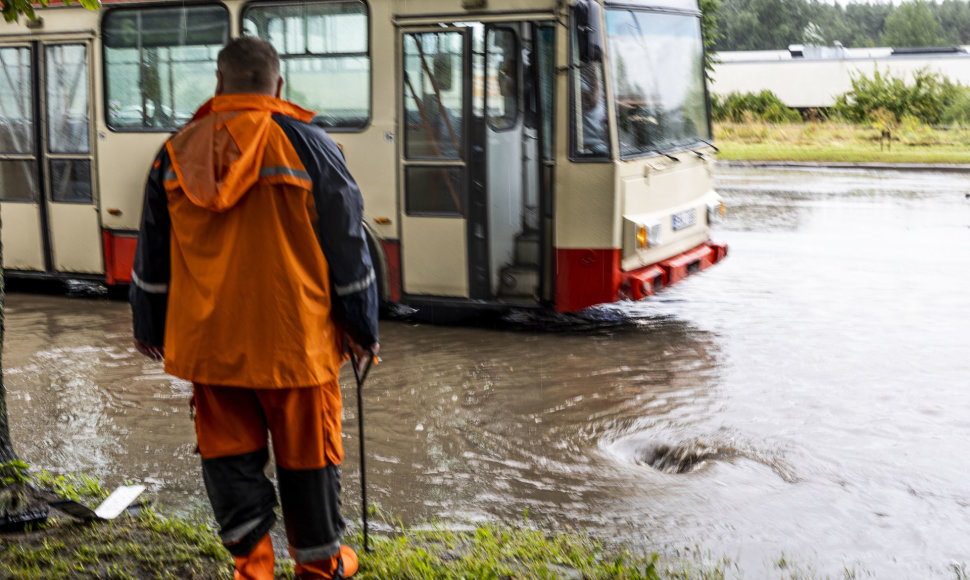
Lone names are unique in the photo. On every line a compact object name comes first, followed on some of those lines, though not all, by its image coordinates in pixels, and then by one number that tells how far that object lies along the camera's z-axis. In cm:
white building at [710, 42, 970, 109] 5066
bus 836
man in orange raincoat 345
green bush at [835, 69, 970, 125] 3672
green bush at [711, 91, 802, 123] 4447
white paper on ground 462
